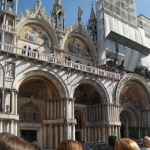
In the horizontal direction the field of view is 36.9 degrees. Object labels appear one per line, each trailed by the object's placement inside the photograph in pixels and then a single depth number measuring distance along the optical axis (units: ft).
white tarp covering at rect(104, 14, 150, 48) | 88.95
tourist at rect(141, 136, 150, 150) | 14.23
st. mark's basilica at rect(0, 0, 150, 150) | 56.48
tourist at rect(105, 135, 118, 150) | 15.72
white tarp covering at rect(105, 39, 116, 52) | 84.18
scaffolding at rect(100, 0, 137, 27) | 93.49
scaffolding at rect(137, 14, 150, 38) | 112.37
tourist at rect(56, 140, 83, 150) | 7.77
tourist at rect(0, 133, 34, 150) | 5.16
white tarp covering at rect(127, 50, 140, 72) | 92.27
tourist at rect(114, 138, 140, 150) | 8.89
